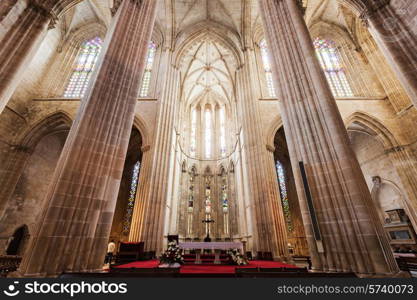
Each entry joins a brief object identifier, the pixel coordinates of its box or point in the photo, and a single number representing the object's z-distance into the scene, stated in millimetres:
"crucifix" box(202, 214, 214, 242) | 17894
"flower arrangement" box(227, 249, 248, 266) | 6346
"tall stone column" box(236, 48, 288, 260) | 9430
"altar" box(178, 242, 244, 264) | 6637
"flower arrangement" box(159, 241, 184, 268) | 5484
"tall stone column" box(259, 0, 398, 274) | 4199
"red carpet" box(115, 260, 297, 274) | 4862
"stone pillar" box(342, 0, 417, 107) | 6199
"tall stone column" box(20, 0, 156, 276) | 4043
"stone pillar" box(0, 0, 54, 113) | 5773
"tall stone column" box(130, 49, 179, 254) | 9508
